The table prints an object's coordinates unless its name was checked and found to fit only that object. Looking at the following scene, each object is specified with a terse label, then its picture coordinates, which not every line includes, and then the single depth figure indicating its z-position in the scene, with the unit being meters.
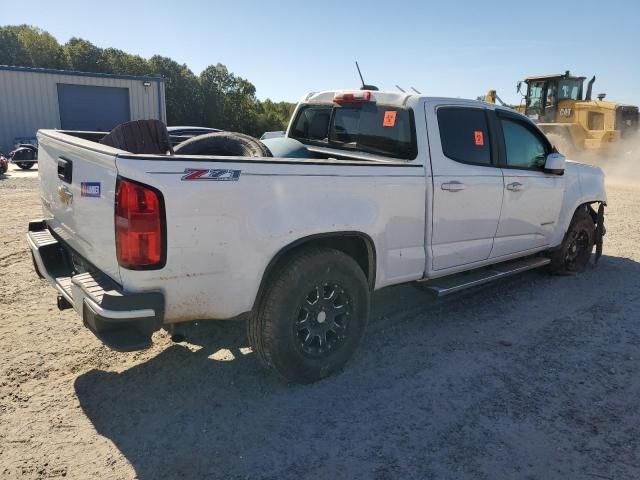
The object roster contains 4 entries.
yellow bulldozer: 18.28
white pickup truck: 2.72
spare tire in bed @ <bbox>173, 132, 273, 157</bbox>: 4.05
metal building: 22.42
